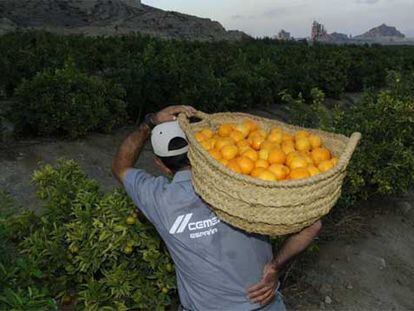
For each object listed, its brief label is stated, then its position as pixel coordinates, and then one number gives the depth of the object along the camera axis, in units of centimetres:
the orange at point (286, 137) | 232
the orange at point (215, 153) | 204
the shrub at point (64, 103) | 674
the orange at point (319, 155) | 211
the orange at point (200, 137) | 222
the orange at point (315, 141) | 226
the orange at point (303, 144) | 222
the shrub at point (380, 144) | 487
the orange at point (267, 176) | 192
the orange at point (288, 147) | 218
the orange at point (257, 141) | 224
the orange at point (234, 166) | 196
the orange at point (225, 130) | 233
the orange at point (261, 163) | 202
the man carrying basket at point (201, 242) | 208
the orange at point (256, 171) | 195
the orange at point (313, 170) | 195
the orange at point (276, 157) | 207
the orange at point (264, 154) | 209
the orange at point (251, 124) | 239
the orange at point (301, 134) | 229
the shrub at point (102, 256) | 302
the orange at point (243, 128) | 234
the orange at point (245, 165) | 198
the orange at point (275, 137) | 228
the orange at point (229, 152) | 204
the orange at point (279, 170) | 195
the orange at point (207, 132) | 226
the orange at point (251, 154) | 207
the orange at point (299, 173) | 194
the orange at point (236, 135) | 227
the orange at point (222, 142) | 211
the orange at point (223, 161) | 199
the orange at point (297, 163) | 202
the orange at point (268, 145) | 217
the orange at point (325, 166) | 200
